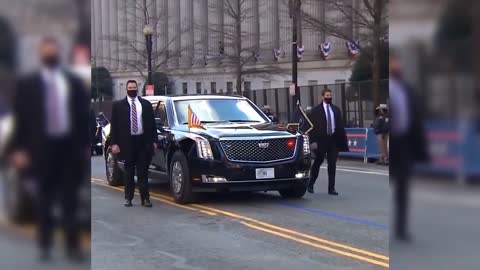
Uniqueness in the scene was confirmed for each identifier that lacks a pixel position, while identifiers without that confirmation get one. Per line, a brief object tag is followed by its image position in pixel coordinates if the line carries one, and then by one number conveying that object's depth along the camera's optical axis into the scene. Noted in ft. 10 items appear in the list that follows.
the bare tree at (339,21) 65.92
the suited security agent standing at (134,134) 29.73
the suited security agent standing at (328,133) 34.09
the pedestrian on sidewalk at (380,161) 52.03
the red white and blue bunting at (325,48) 112.27
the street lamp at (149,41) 70.55
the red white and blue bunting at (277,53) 135.44
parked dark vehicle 30.37
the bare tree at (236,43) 121.70
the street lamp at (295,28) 74.84
